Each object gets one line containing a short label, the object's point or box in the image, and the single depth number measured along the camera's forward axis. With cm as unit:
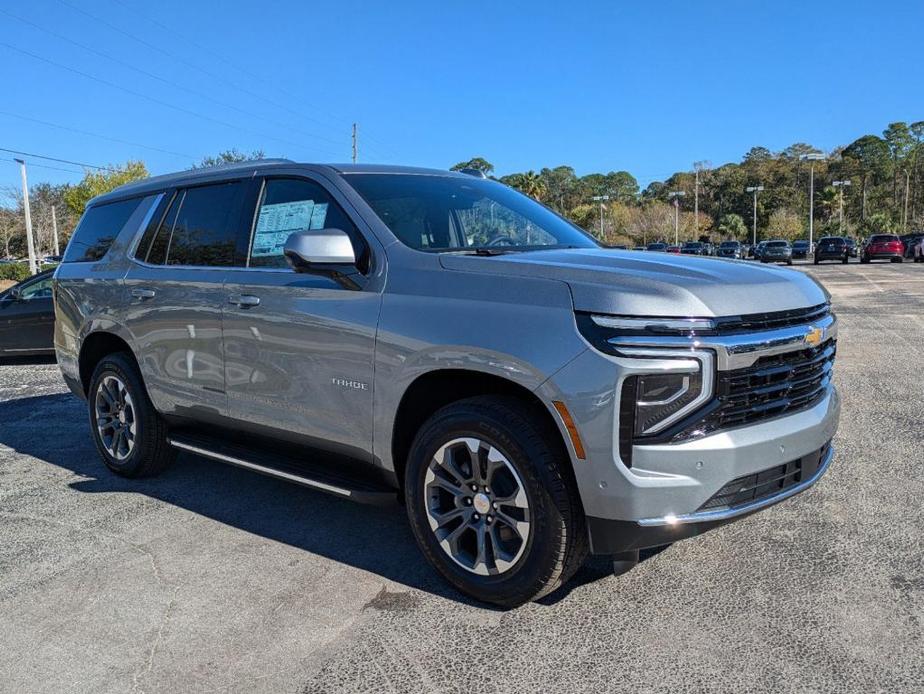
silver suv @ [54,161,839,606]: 270
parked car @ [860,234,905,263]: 4072
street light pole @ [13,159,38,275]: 3912
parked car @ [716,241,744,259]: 5210
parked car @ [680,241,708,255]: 5136
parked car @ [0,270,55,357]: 1079
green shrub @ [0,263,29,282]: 4397
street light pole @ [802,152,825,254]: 4955
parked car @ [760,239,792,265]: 4690
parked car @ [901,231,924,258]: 4312
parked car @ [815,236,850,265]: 4303
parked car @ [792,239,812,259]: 5716
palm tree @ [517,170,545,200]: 8444
